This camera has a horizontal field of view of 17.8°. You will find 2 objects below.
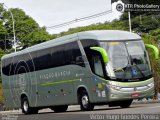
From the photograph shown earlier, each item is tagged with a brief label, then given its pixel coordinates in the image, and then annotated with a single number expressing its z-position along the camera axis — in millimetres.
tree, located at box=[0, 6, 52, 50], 70500
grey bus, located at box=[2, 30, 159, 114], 22281
